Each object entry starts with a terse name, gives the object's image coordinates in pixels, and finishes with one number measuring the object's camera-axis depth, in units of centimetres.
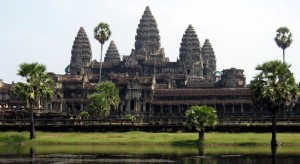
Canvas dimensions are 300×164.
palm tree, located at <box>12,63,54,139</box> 9619
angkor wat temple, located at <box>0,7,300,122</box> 16375
